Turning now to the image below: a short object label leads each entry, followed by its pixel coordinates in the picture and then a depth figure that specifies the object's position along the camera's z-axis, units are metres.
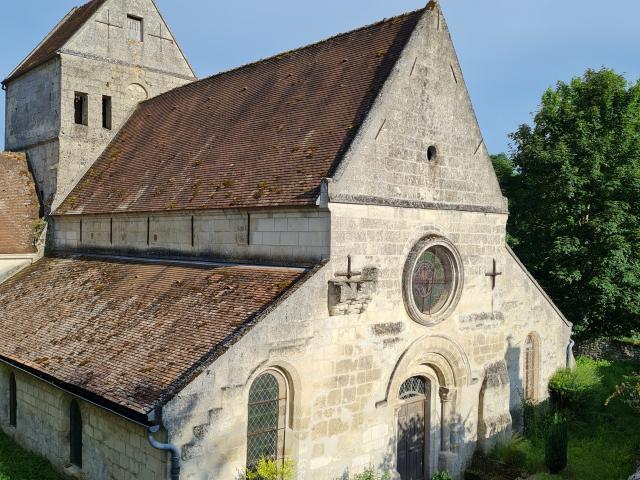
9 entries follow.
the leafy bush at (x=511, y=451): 15.37
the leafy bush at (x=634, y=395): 14.40
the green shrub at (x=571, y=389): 18.28
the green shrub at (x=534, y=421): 17.45
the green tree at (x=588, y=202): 22.84
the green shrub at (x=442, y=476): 13.66
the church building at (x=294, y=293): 11.08
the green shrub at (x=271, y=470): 10.39
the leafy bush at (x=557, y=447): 14.76
